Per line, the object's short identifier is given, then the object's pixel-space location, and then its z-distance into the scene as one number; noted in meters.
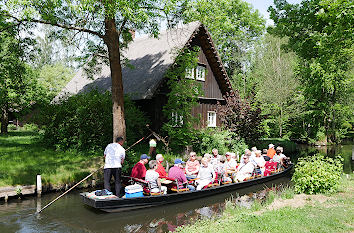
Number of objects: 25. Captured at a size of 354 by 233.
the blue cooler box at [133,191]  9.29
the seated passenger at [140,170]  10.09
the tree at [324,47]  10.87
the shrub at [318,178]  8.89
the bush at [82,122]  15.62
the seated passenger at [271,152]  15.55
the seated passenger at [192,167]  11.58
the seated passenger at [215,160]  12.09
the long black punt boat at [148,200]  8.77
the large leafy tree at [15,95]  25.47
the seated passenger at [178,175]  10.21
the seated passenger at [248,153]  12.75
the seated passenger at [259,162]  13.54
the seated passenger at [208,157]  11.43
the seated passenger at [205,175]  10.98
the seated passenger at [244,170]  12.53
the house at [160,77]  18.23
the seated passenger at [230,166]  12.45
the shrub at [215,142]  18.55
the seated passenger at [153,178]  9.43
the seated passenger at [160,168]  10.65
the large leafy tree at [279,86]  28.36
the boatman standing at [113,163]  9.84
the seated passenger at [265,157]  14.17
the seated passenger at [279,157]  14.71
